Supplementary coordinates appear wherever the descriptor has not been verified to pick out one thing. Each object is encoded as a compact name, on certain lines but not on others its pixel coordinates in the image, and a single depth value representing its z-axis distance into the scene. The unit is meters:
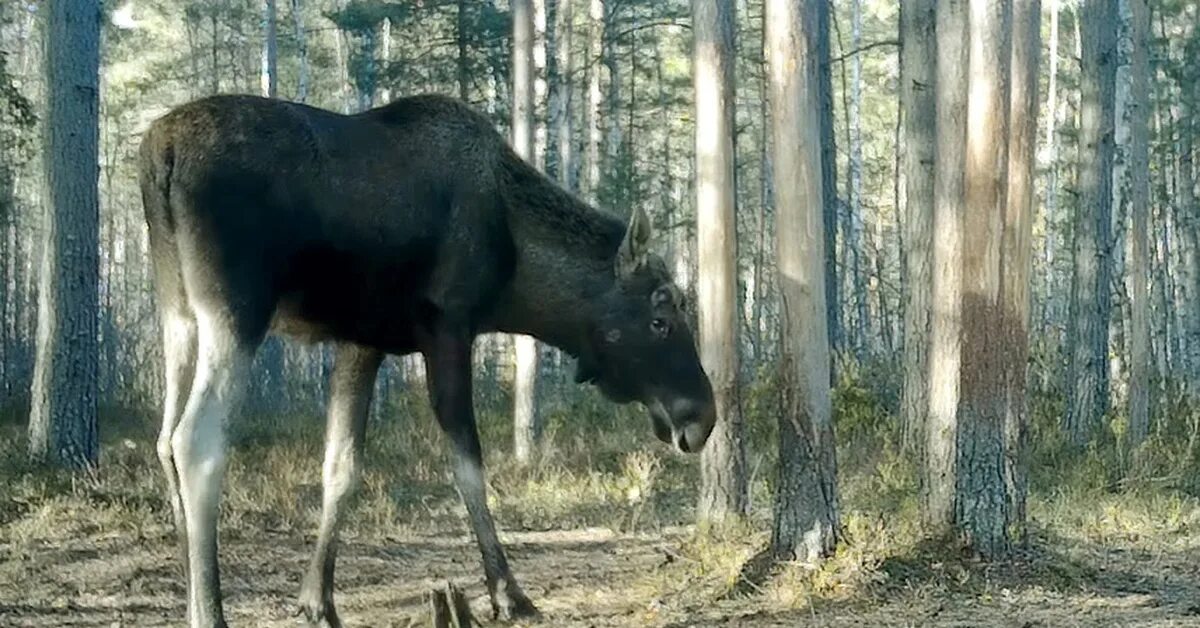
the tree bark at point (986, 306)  7.71
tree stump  5.86
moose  6.35
